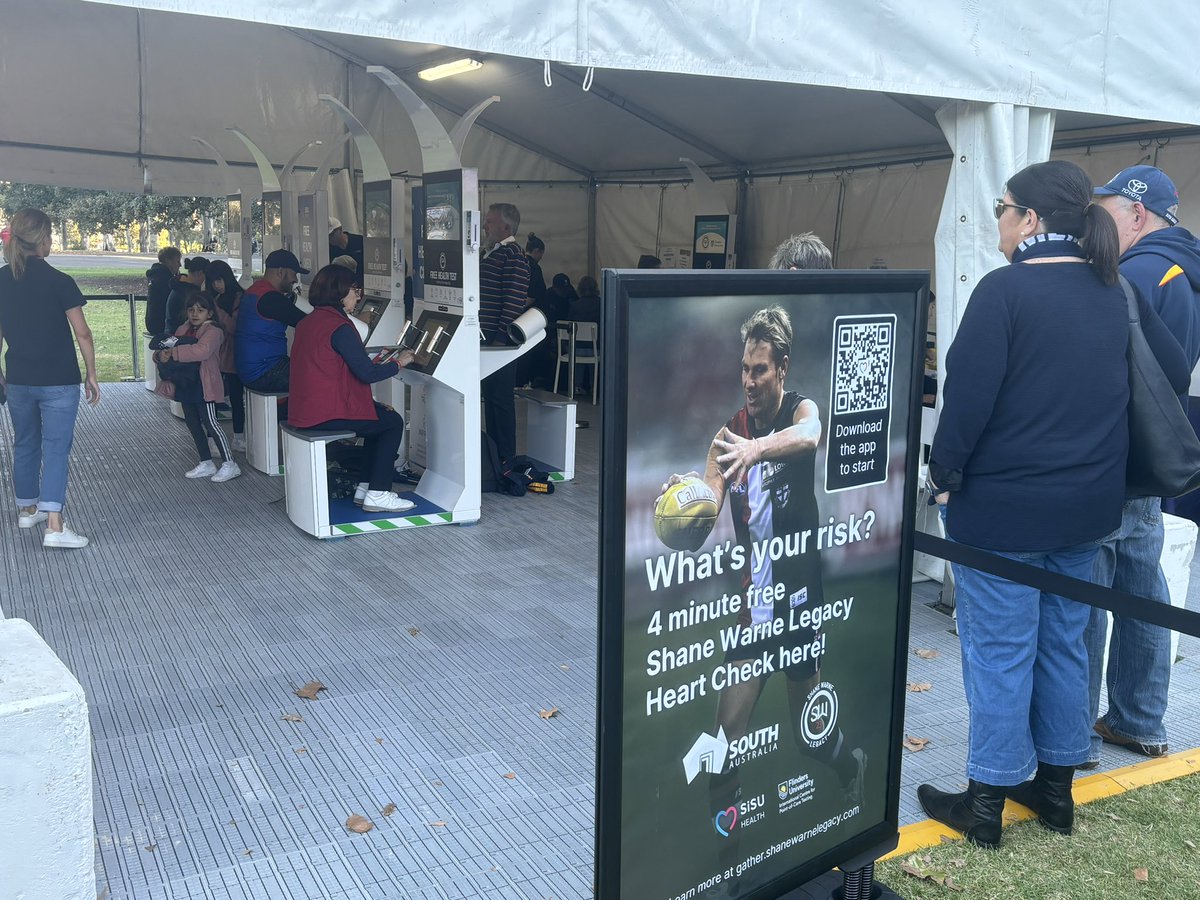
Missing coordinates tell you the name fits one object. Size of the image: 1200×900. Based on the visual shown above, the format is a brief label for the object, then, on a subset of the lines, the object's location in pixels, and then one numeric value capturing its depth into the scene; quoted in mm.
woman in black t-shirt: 4949
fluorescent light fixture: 8945
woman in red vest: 5492
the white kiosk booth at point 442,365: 5625
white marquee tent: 3531
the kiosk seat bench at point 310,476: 5449
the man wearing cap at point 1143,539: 3031
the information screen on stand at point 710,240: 10961
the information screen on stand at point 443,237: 5745
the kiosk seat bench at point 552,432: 7090
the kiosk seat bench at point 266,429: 7000
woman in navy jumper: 2521
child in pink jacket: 6664
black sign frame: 1575
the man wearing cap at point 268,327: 7027
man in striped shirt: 6594
